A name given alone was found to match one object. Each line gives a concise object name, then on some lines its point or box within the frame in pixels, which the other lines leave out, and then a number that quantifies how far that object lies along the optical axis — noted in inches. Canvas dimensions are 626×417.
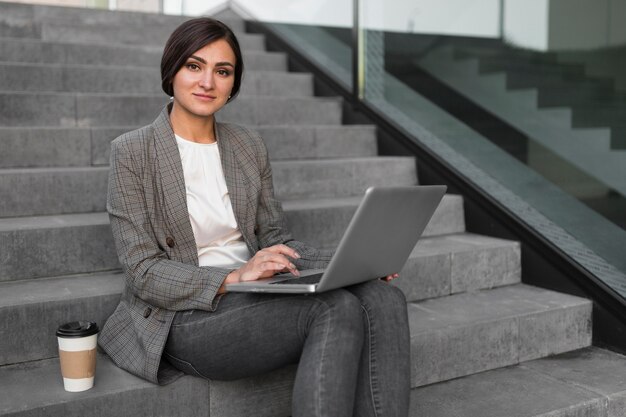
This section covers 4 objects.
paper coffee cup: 63.3
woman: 63.5
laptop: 57.1
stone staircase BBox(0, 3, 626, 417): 75.7
